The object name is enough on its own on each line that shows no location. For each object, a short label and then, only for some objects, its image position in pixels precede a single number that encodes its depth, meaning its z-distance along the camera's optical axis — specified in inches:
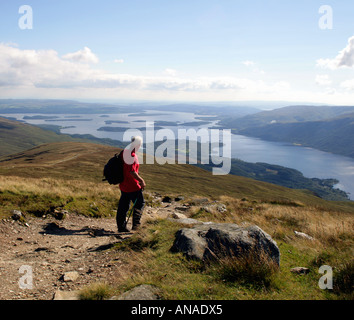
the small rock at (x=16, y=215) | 373.4
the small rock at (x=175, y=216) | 456.1
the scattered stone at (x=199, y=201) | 738.1
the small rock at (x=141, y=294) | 167.6
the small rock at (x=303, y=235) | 330.3
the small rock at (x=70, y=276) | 222.3
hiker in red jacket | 346.9
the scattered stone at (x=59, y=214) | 423.8
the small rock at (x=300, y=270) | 215.9
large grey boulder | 219.6
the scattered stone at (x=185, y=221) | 387.5
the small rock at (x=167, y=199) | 774.5
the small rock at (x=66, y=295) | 181.5
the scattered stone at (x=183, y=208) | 630.8
